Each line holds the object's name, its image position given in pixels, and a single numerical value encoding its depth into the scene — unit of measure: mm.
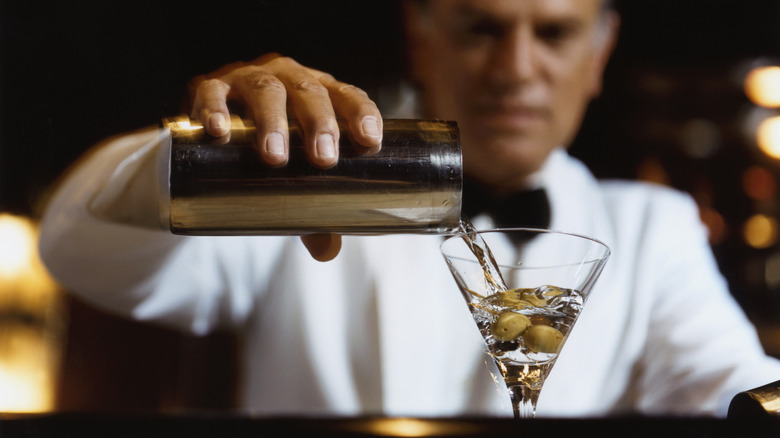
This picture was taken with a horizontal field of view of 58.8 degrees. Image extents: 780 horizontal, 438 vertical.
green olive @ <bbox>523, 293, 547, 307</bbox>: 614
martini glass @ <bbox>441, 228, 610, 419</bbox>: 613
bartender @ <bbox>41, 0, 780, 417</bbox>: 1282
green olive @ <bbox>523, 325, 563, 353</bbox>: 605
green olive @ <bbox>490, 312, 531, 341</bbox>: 598
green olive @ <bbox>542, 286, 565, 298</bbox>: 661
